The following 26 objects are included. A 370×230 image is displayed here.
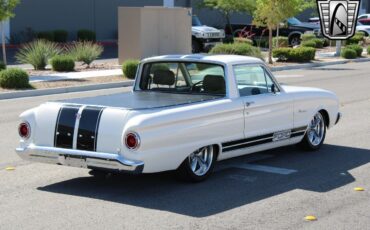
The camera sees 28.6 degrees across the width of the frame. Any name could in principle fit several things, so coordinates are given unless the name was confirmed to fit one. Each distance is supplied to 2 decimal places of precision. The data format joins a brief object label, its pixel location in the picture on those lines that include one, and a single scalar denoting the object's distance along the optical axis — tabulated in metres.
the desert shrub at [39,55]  24.94
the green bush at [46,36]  39.03
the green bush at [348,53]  33.91
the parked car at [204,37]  35.97
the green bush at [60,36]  39.88
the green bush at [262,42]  40.72
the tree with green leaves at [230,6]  42.80
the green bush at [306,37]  40.19
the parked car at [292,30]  41.16
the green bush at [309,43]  36.94
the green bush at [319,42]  40.16
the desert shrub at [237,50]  27.31
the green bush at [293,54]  30.69
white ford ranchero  7.62
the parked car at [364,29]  49.84
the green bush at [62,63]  24.37
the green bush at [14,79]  19.69
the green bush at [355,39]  40.94
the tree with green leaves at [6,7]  22.08
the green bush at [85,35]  41.03
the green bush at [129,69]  23.20
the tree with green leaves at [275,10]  30.05
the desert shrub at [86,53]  26.53
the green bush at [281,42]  37.21
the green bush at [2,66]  22.11
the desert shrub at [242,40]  33.78
